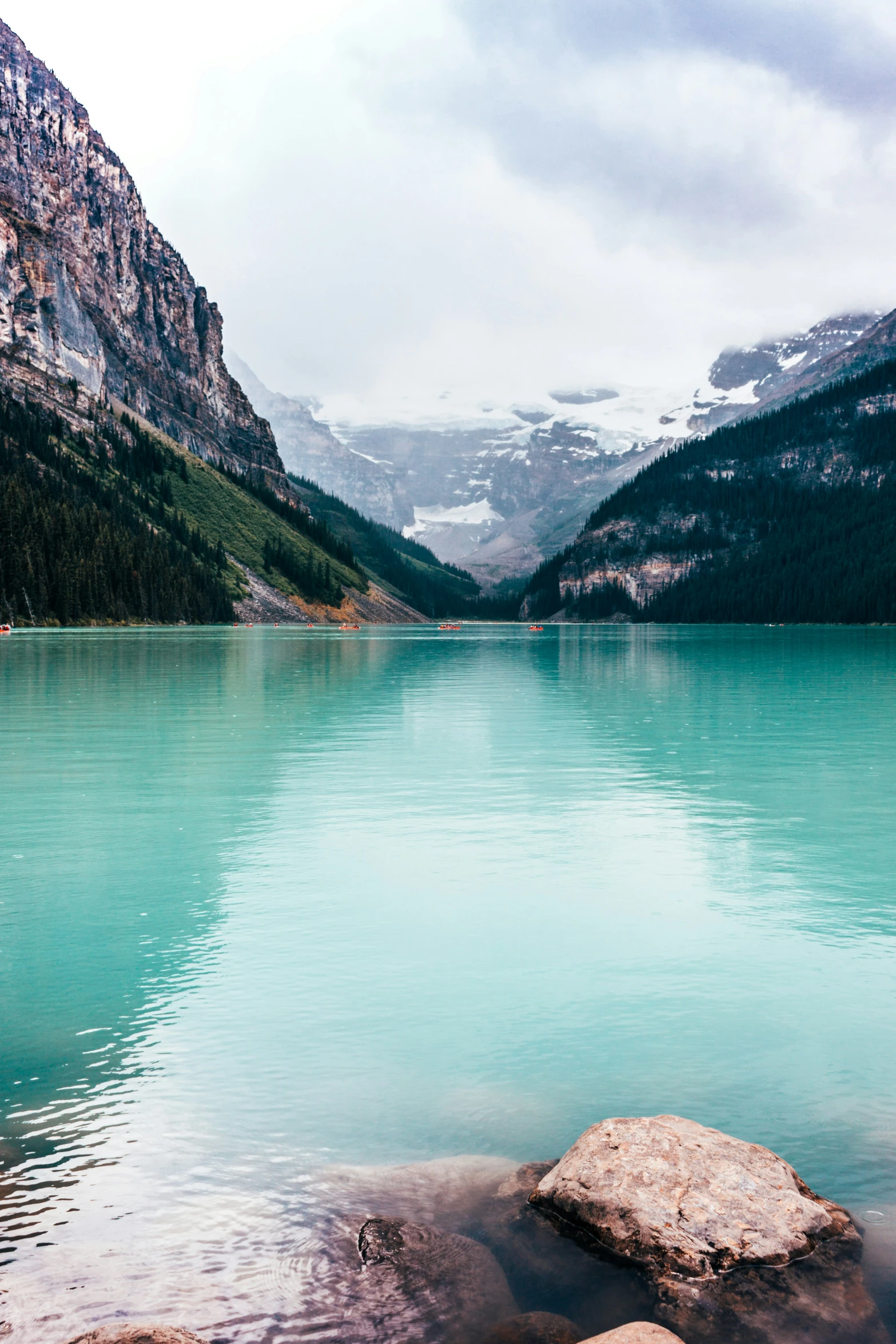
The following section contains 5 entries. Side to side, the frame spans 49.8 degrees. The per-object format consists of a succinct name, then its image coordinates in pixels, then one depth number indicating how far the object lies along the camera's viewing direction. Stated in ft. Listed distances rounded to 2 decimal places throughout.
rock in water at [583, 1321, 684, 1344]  23.27
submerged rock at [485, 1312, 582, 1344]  24.76
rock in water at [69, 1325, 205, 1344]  22.84
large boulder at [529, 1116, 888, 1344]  25.95
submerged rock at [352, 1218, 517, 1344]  25.25
